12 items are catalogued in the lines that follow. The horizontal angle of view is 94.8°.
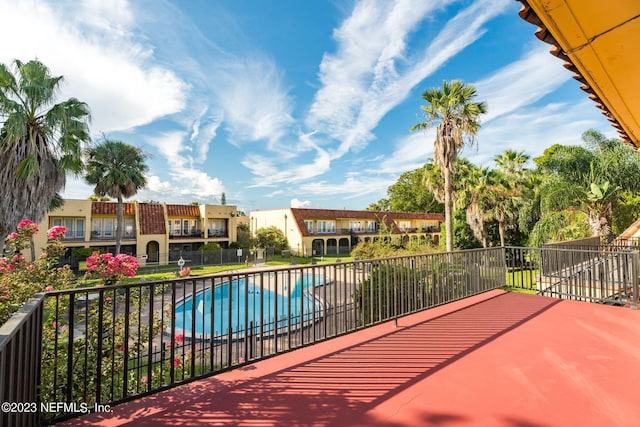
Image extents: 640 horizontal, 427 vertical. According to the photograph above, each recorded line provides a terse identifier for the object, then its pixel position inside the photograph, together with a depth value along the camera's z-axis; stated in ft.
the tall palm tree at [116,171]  70.79
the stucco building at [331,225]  105.70
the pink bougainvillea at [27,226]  12.60
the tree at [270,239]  105.70
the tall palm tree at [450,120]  48.83
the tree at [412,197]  145.59
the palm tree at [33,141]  31.30
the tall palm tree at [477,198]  66.54
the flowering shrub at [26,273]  8.98
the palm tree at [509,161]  82.28
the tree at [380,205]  180.45
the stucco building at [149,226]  79.77
